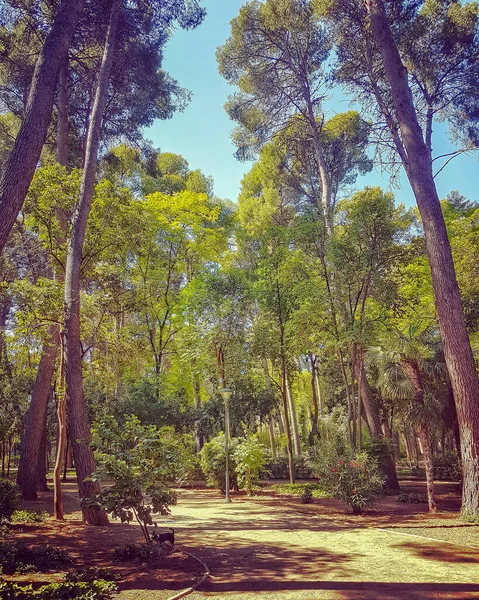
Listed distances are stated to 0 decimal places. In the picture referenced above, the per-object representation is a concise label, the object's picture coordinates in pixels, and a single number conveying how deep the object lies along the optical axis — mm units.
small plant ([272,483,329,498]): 12947
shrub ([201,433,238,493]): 13742
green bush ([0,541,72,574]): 4586
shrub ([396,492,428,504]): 11350
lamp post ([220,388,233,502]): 12031
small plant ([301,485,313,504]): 11664
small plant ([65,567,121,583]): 4066
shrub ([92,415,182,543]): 4945
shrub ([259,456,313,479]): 19938
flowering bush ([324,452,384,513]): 9188
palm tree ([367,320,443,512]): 9752
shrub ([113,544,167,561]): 5078
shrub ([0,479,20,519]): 6898
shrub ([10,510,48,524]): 7702
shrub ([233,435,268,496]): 12969
